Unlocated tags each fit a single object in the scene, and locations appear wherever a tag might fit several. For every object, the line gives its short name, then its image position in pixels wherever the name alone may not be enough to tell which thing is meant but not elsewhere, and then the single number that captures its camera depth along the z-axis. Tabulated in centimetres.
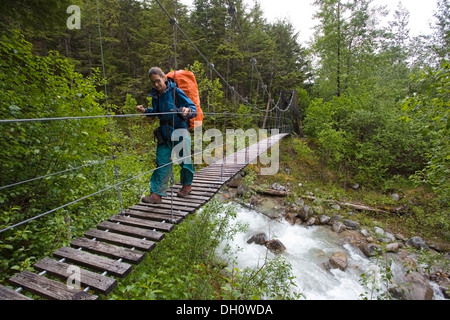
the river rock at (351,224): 586
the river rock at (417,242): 526
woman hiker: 194
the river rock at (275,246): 458
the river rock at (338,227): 569
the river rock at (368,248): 482
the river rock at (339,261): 426
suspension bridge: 108
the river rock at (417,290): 354
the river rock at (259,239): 468
